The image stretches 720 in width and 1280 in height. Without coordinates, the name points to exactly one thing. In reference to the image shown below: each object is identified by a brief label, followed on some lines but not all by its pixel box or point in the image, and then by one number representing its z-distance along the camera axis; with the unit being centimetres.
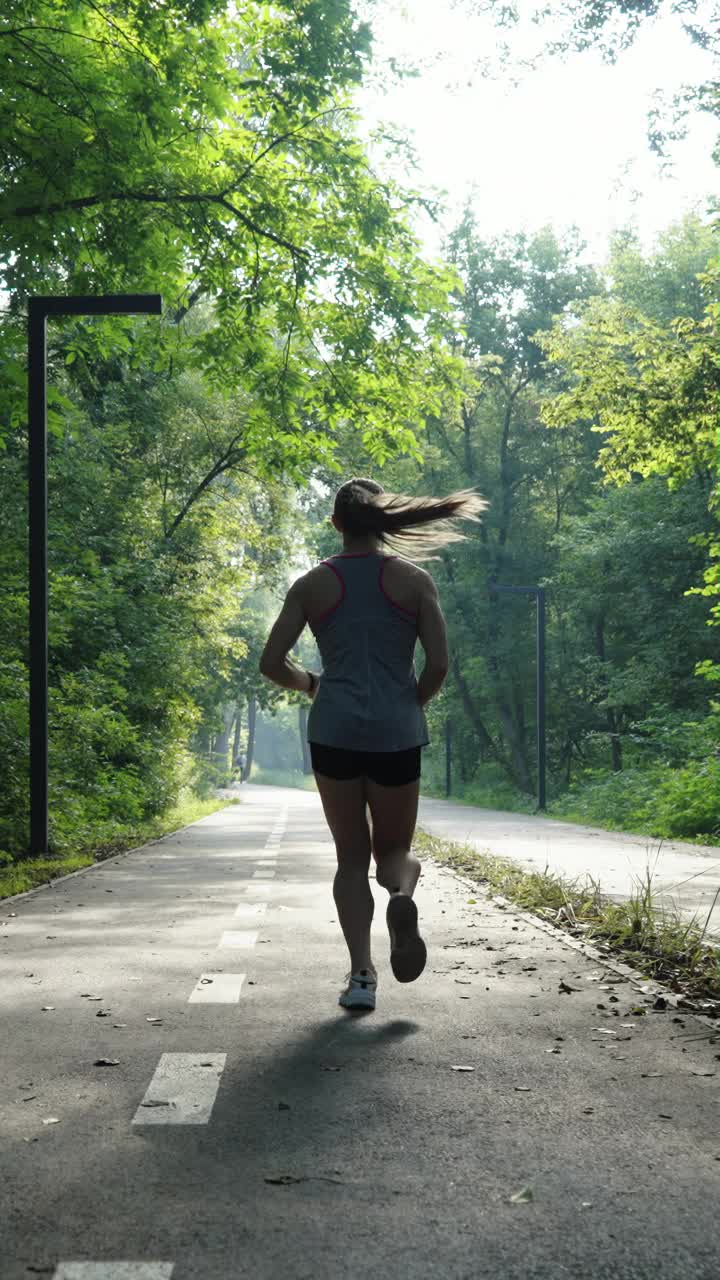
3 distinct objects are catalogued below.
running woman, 510
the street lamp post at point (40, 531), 1233
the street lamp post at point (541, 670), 3053
